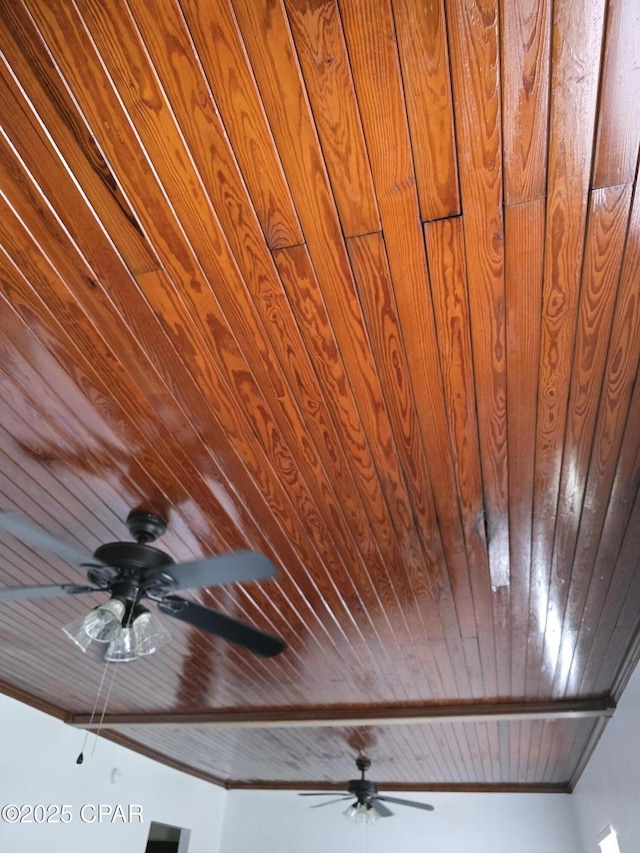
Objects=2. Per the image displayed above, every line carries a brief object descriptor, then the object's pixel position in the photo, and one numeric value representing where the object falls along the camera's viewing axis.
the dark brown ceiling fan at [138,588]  1.61
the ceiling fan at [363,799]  4.93
